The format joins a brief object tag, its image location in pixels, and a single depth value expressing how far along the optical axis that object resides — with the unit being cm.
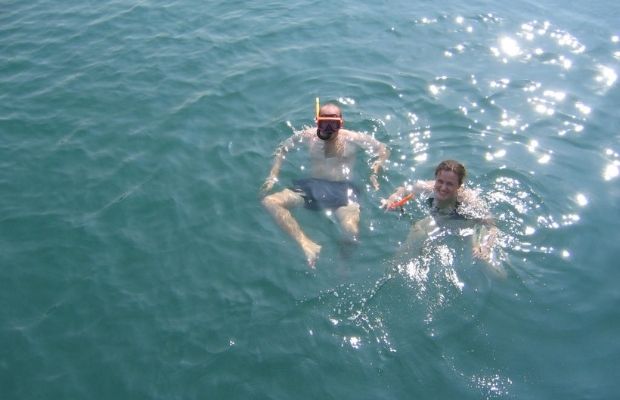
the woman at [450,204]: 633
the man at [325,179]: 685
